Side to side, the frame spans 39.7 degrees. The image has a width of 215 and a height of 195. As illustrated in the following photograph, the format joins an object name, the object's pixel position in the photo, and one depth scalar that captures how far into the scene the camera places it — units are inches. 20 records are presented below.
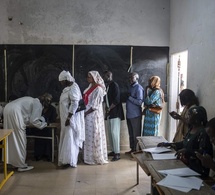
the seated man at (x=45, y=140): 210.7
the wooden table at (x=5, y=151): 161.5
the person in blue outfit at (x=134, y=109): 210.2
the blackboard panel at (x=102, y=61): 228.2
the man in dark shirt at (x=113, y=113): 205.9
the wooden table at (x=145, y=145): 118.8
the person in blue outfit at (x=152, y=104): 200.5
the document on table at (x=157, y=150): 123.6
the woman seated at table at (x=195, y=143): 104.5
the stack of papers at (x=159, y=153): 115.7
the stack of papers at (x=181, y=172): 94.7
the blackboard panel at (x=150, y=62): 229.9
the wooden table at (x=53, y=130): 202.2
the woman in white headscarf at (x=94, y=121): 196.1
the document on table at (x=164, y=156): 115.0
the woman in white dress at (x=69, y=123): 185.6
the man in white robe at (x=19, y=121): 181.6
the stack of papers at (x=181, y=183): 84.0
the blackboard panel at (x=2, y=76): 226.2
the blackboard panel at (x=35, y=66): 227.5
